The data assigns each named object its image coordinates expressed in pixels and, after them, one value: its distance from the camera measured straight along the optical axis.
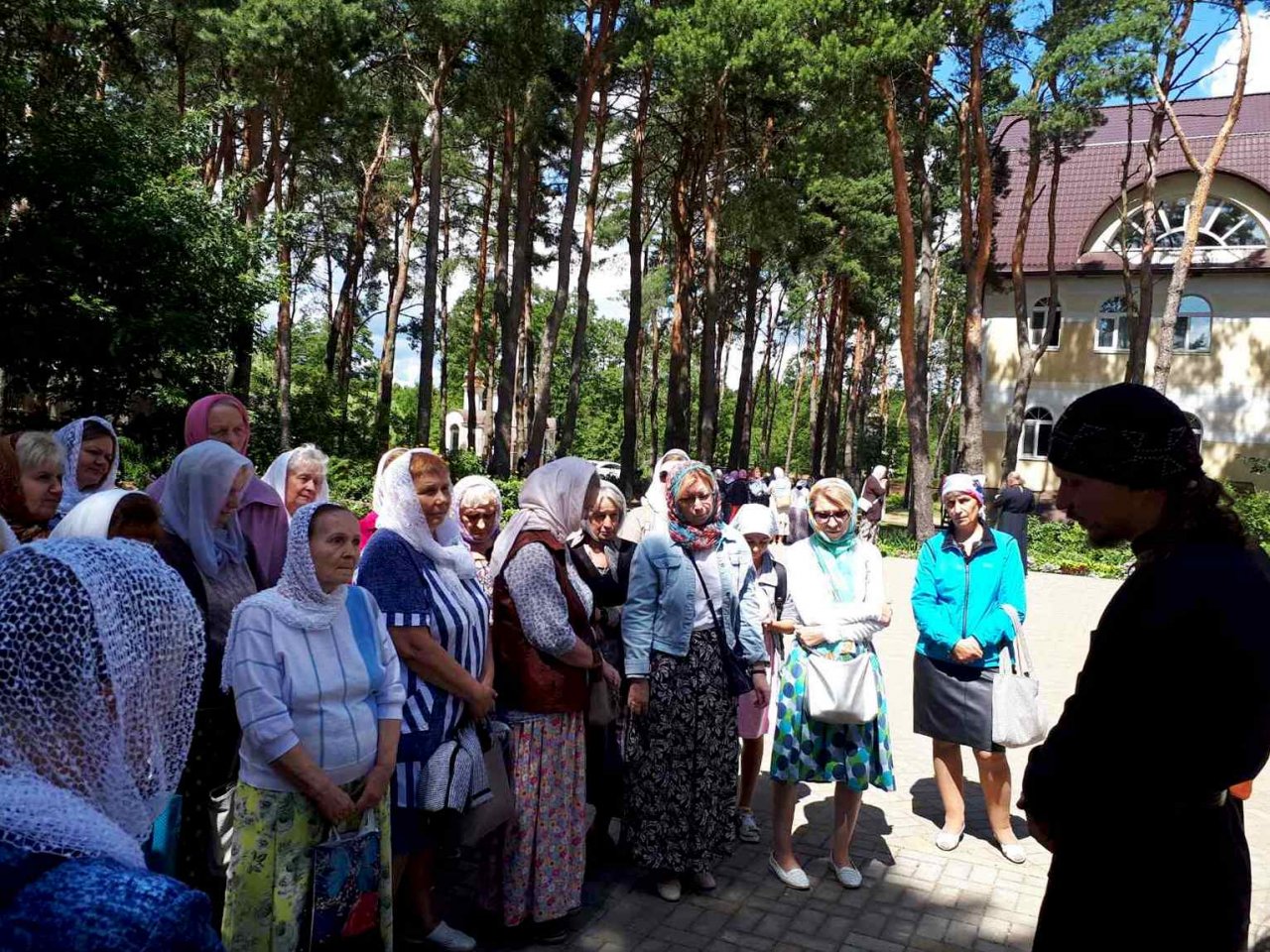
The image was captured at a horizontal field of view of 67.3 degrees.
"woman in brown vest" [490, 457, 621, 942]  3.97
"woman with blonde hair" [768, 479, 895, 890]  4.57
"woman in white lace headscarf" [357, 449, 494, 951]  3.62
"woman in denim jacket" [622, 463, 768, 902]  4.39
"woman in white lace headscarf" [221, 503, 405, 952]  3.03
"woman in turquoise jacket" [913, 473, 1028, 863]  4.86
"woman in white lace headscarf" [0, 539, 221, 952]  1.20
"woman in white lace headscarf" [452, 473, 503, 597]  4.46
